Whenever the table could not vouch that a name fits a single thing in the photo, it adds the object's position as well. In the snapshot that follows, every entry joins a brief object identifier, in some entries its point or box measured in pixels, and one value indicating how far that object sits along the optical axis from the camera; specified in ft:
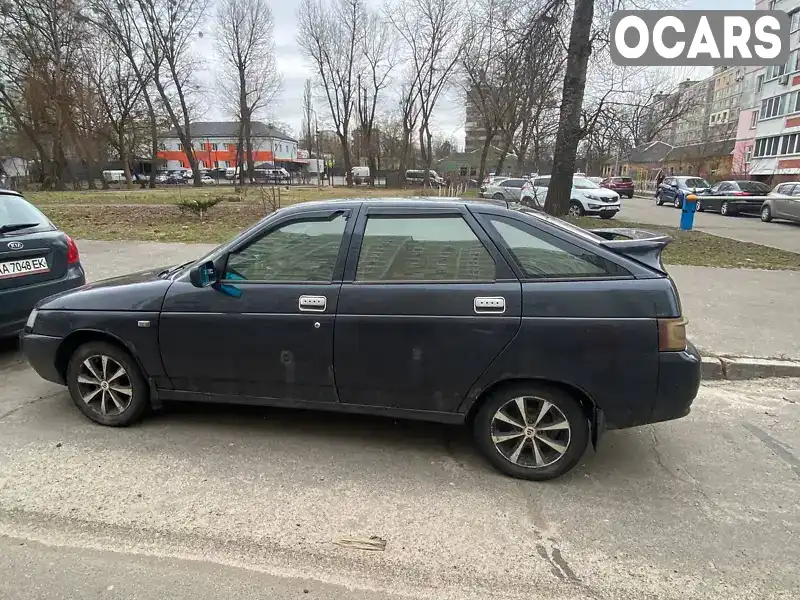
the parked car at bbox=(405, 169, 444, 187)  167.67
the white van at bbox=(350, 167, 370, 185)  185.08
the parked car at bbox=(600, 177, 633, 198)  115.55
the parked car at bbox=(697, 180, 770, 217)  71.20
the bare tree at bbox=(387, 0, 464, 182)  138.72
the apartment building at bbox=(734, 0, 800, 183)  121.29
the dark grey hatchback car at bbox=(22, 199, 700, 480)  9.21
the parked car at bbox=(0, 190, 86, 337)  14.97
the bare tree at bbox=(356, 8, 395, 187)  166.09
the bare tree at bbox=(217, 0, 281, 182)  151.02
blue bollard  47.04
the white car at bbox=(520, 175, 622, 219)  61.62
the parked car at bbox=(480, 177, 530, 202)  70.90
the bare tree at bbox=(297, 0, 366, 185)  155.74
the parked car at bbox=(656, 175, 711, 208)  89.51
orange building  275.80
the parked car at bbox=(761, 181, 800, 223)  58.80
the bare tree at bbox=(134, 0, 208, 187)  131.54
